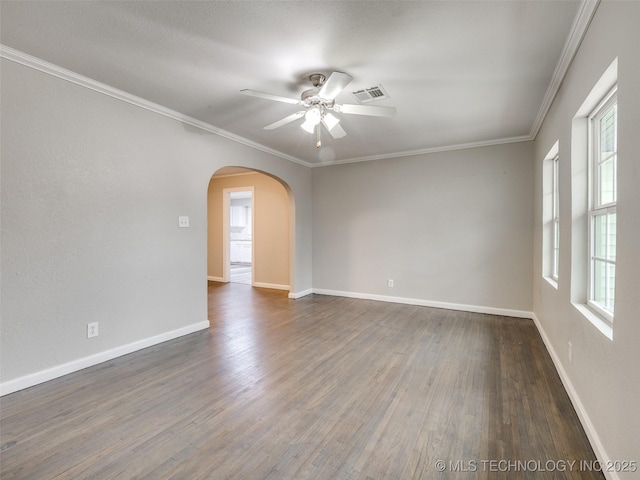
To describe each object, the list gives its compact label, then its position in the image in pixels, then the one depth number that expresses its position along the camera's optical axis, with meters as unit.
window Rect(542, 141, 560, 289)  3.46
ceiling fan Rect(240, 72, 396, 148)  2.40
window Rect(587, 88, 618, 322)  1.87
